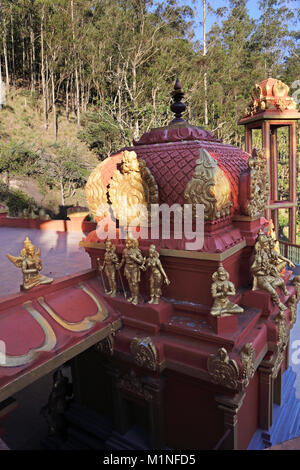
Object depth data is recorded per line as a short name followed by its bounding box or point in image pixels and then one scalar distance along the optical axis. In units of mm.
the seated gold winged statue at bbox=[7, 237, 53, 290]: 4391
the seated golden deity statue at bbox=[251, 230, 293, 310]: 4977
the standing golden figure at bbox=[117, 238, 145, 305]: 4797
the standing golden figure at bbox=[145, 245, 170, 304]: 4645
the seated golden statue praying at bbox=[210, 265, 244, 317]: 4281
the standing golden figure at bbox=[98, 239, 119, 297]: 5102
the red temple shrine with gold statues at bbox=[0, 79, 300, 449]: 4207
